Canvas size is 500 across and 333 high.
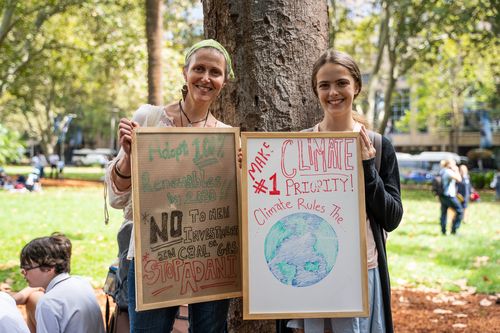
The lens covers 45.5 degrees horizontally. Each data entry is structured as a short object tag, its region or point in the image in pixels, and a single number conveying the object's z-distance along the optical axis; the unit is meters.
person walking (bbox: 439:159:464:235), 13.17
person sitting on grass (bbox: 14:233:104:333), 3.58
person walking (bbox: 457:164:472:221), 14.59
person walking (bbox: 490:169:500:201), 26.34
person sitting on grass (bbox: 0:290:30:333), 3.37
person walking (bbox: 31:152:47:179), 29.85
